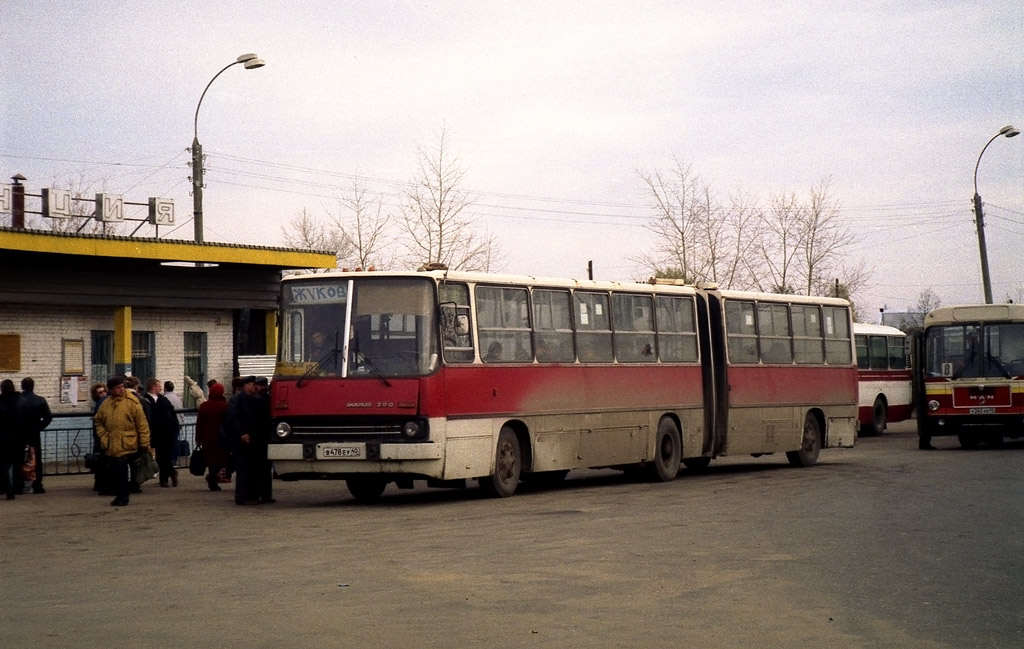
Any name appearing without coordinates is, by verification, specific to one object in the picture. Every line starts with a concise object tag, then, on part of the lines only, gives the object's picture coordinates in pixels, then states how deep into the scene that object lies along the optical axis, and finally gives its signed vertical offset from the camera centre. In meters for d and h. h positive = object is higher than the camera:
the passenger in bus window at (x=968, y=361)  30.84 +1.50
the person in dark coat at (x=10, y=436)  20.28 +0.53
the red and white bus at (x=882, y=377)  40.47 +1.67
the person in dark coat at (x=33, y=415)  20.45 +0.81
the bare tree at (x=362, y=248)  49.31 +7.02
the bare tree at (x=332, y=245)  58.06 +9.08
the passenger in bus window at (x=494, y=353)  19.06 +1.29
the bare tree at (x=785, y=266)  54.28 +6.35
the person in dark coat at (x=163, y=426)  22.26 +0.62
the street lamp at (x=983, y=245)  47.75 +5.98
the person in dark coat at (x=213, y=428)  21.22 +0.54
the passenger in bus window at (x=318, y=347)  18.19 +1.39
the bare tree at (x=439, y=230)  43.06 +6.51
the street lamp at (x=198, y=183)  34.94 +6.83
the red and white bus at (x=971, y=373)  30.34 +1.25
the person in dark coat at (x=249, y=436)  18.84 +0.37
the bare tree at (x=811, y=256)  54.50 +6.70
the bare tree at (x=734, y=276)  53.03 +5.98
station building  28.42 +3.34
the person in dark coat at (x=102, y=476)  21.12 -0.07
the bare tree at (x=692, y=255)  51.53 +6.60
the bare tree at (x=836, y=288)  54.84 +5.87
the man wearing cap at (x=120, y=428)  18.89 +0.54
